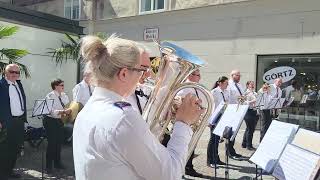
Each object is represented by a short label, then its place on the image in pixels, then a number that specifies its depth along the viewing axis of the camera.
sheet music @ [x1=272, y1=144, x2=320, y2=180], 2.99
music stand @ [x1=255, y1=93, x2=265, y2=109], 10.03
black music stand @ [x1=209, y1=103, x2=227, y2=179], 7.17
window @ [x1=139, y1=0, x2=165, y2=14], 16.36
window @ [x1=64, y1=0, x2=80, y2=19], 19.30
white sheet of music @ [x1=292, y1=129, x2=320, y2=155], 3.10
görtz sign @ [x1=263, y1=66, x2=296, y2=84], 12.87
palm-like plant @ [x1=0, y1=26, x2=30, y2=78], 8.14
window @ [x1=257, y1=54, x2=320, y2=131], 12.40
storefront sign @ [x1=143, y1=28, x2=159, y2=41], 16.26
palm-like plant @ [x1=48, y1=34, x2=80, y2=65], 11.65
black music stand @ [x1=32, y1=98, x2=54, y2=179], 7.40
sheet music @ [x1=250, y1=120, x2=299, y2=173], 3.59
